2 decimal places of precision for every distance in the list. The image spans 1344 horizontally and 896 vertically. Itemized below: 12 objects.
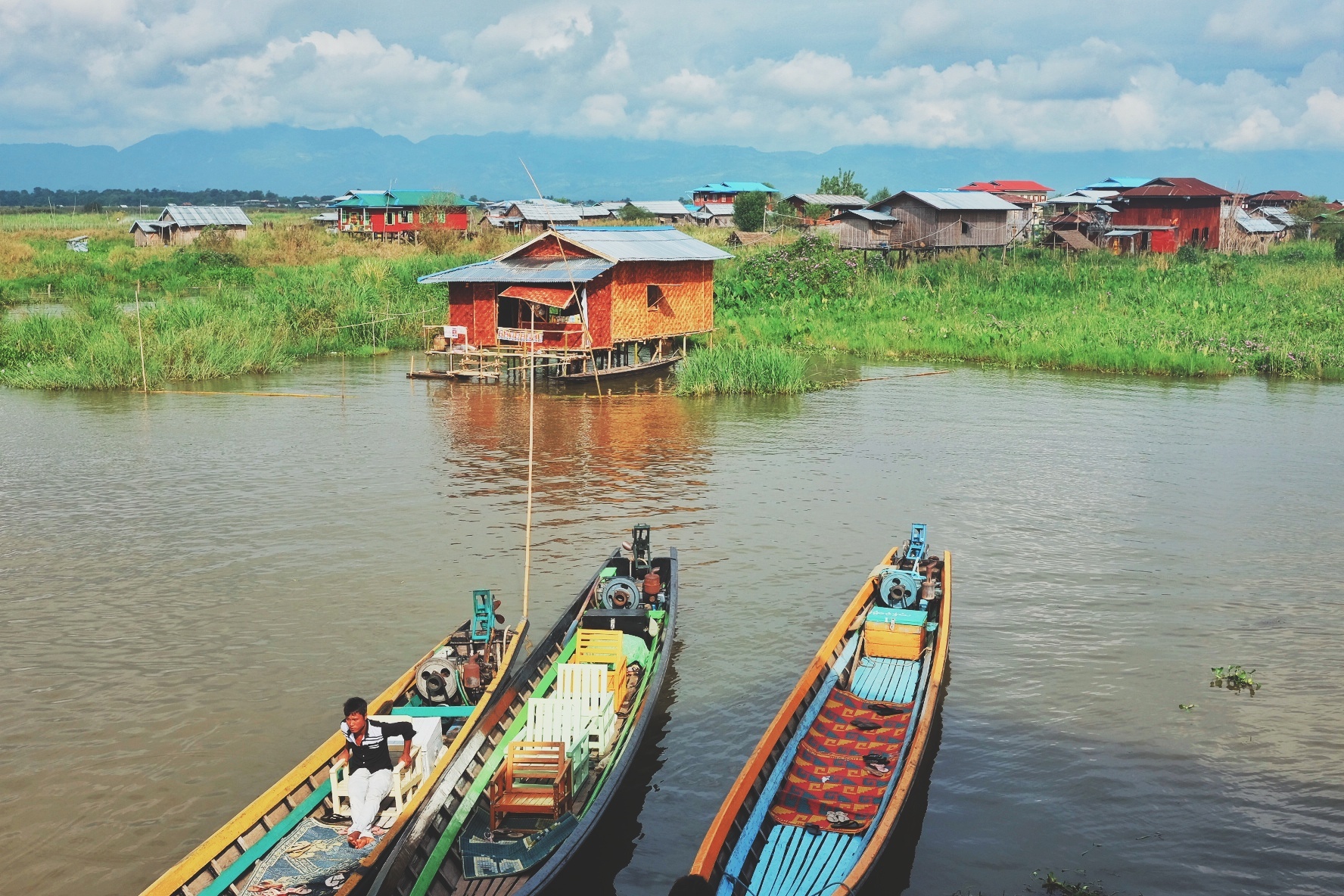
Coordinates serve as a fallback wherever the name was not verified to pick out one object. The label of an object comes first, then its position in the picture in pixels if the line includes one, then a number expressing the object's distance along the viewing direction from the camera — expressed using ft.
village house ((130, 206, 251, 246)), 217.15
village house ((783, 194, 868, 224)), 255.29
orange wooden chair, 26.61
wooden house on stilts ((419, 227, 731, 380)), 97.25
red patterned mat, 26.89
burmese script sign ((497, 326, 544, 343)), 99.55
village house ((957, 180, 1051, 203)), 299.17
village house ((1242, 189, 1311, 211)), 265.95
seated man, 25.95
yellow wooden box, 36.70
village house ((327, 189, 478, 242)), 236.84
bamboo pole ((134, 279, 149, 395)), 93.85
